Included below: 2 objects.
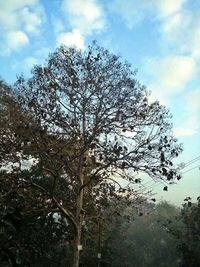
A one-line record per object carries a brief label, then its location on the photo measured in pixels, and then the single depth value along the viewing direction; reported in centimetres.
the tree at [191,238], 1564
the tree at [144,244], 2603
